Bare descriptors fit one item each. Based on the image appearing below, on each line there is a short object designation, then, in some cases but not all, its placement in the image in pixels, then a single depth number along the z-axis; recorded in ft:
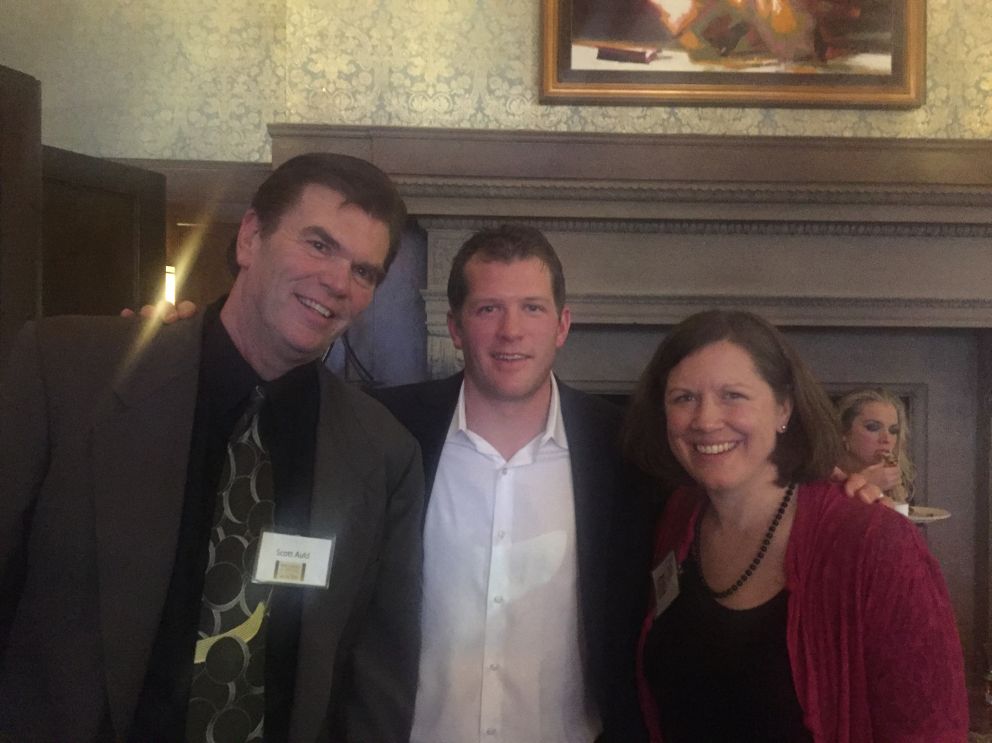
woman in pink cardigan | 4.39
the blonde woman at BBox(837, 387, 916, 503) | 9.04
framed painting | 9.73
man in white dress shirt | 5.58
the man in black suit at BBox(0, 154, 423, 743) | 3.96
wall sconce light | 10.92
